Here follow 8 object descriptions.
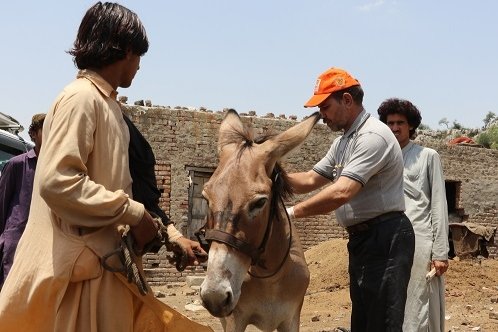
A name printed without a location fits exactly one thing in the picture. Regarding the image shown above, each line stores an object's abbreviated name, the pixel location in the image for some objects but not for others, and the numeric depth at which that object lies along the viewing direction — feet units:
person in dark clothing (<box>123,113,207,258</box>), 11.08
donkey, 12.42
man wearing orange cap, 15.35
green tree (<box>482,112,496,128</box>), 149.59
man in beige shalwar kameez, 9.57
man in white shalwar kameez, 20.33
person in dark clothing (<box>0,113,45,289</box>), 18.53
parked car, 29.68
